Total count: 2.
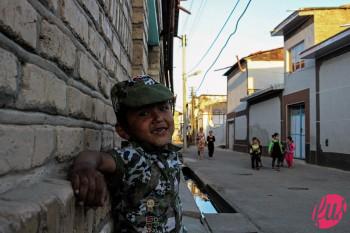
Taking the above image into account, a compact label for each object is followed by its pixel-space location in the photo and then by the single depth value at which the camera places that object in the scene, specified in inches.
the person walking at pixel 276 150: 695.1
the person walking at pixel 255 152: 696.8
